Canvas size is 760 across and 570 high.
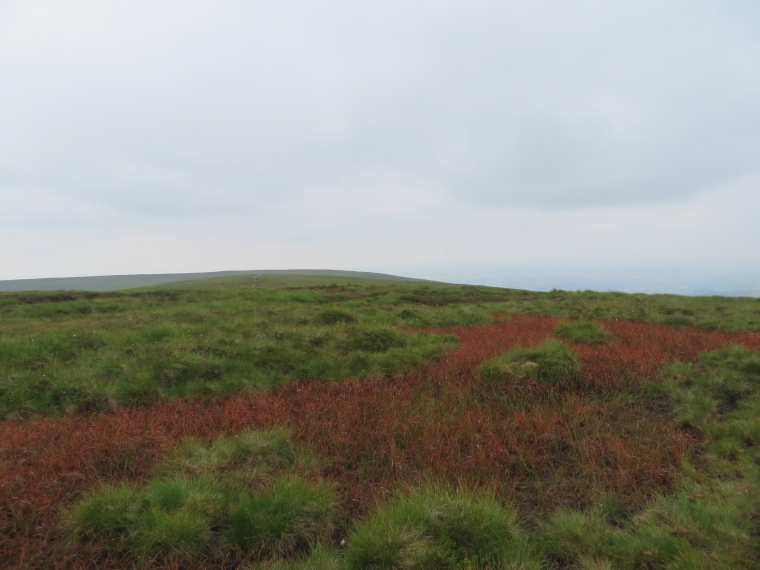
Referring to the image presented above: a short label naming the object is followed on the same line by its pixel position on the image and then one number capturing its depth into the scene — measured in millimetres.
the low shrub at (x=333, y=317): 15688
